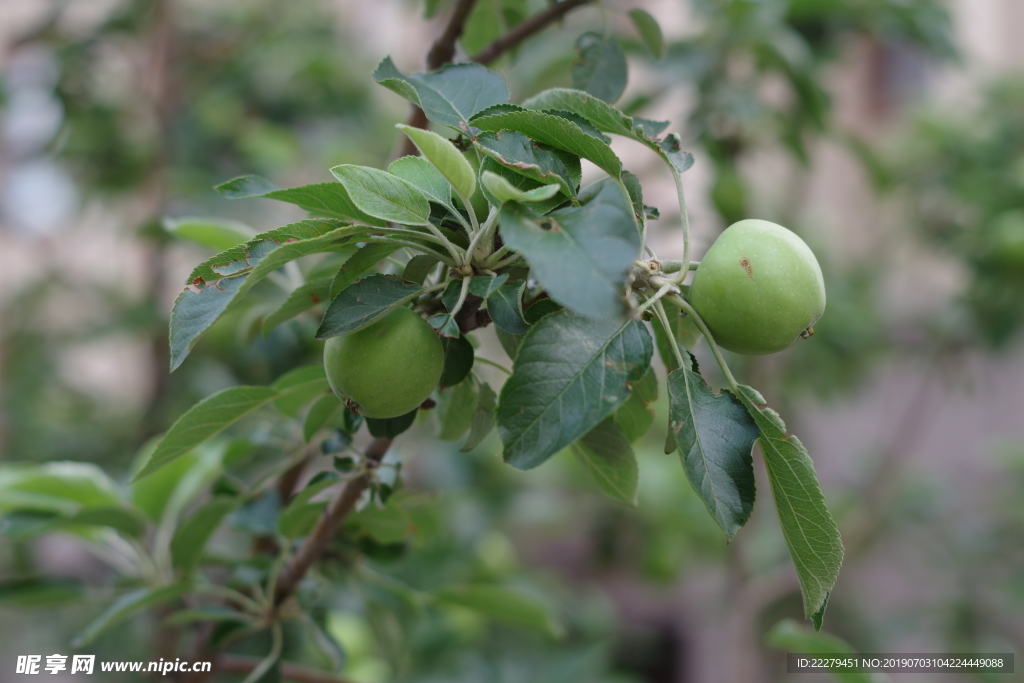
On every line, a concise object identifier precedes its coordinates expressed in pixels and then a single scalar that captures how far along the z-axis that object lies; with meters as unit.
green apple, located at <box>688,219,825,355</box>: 0.96
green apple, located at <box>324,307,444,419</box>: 0.96
